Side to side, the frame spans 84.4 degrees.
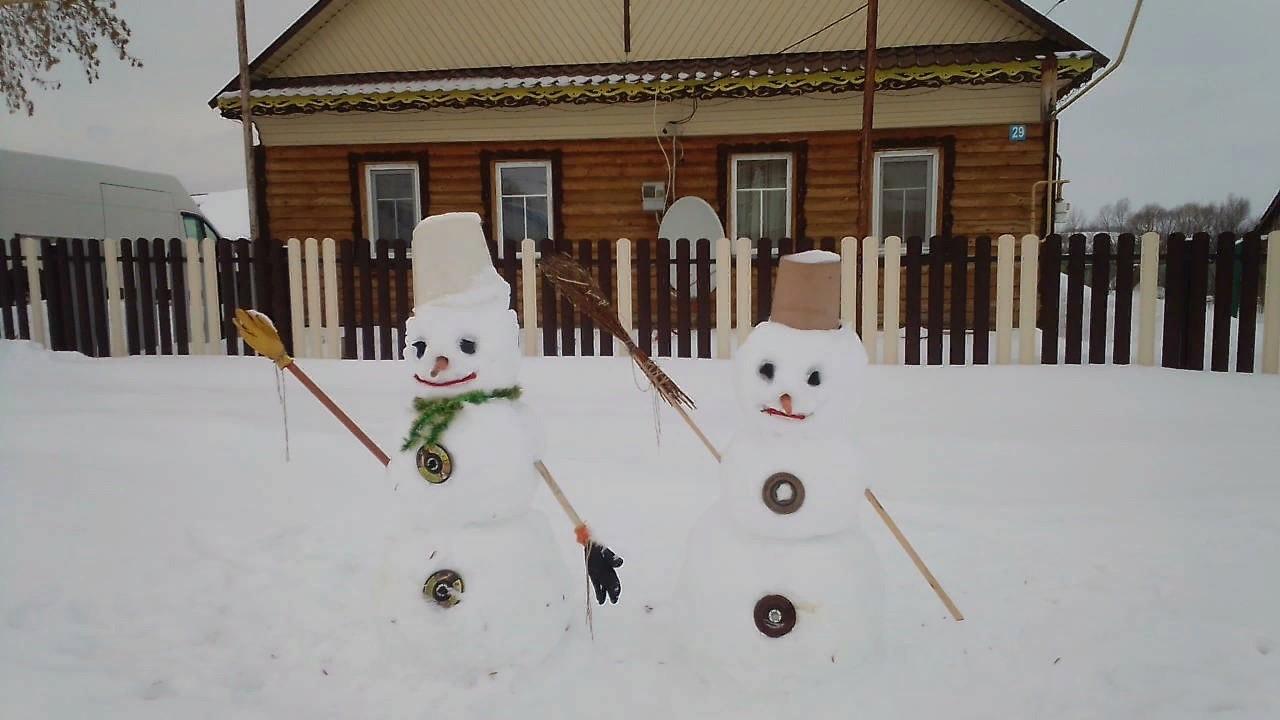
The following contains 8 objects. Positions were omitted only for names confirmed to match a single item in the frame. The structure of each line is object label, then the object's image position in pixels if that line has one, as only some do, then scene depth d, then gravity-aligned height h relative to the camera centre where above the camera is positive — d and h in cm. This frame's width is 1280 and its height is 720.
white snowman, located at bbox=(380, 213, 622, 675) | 205 -54
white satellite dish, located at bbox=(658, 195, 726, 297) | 933 +101
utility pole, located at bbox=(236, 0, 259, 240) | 976 +260
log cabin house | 902 +251
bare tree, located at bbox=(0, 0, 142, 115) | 1110 +443
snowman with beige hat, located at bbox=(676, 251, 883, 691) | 195 -60
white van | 998 +162
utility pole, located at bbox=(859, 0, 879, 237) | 728 +204
